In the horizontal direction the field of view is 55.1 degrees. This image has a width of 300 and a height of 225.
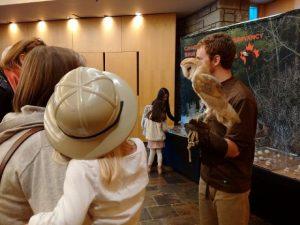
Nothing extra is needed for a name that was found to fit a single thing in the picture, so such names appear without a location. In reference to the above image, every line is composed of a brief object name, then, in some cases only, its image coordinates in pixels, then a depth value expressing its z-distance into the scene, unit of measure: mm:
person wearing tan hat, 727
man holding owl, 1540
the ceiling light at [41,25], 6211
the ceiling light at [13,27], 6381
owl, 1546
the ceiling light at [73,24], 6082
